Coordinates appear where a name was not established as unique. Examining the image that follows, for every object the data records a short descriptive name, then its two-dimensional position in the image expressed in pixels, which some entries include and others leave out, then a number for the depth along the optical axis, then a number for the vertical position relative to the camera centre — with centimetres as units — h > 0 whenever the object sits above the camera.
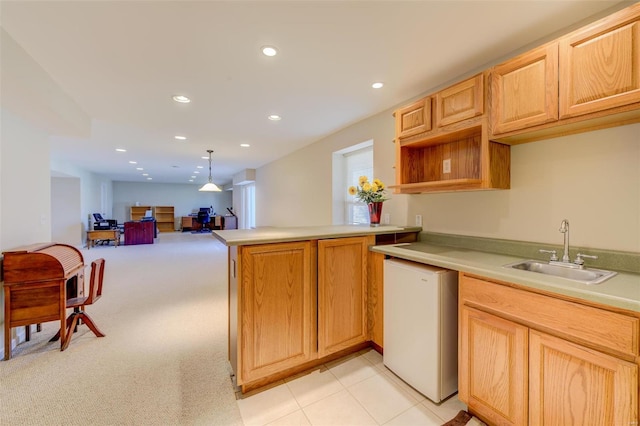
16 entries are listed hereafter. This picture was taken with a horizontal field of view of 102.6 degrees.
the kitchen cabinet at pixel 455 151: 185 +54
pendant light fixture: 589 +56
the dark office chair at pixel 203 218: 1187 -31
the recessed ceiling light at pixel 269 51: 185 +118
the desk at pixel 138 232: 848 -71
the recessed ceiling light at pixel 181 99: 270 +121
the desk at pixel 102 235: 782 -75
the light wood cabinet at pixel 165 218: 1277 -35
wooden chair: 243 -90
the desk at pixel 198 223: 1170 -58
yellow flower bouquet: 279 +22
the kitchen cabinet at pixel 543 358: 106 -72
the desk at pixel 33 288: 217 -67
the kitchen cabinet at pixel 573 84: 125 +72
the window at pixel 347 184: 382 +44
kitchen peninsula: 178 -68
